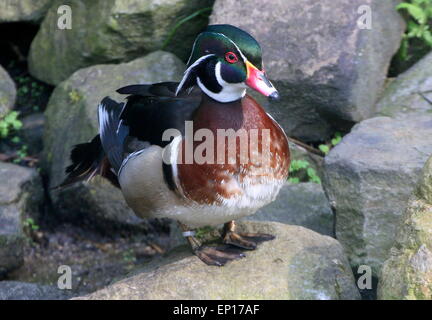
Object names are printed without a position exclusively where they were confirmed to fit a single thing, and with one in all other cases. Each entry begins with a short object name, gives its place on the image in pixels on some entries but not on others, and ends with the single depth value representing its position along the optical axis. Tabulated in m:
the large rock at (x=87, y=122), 4.61
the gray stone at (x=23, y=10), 5.46
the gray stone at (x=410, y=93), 4.42
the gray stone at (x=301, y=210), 4.04
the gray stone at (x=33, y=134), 5.39
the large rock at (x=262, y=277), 2.85
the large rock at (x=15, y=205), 4.21
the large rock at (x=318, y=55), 4.38
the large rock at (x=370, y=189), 3.53
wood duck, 2.90
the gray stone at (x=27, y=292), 3.82
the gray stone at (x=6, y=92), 5.09
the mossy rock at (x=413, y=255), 2.35
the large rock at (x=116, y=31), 4.98
